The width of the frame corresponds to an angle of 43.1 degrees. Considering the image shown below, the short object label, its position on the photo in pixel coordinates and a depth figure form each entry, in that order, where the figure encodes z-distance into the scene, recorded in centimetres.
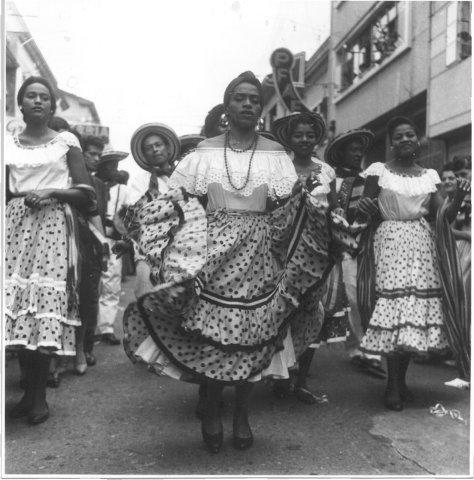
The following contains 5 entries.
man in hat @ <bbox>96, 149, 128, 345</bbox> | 609
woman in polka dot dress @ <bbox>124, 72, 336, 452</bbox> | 304
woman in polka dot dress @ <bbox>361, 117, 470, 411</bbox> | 407
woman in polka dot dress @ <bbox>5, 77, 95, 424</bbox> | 346
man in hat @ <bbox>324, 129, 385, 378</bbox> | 473
